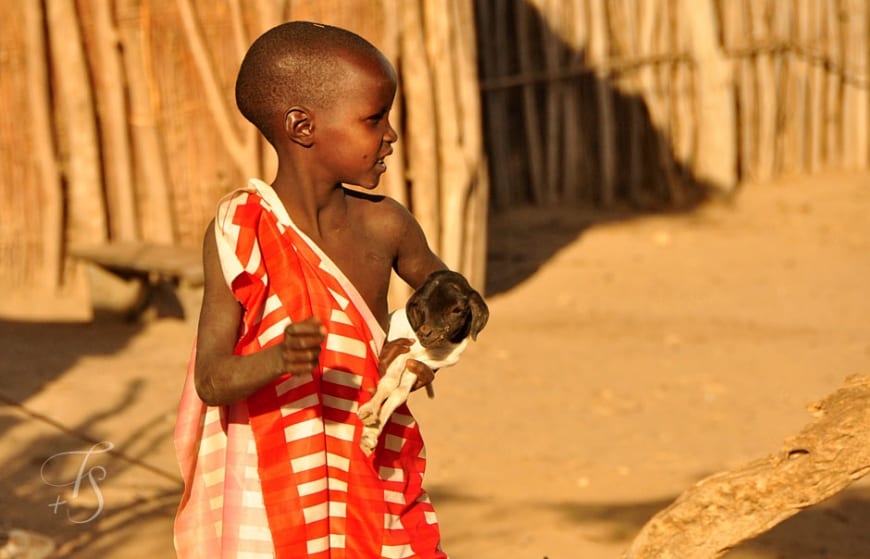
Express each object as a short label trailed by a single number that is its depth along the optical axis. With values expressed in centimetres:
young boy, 454
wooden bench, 1256
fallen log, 509
